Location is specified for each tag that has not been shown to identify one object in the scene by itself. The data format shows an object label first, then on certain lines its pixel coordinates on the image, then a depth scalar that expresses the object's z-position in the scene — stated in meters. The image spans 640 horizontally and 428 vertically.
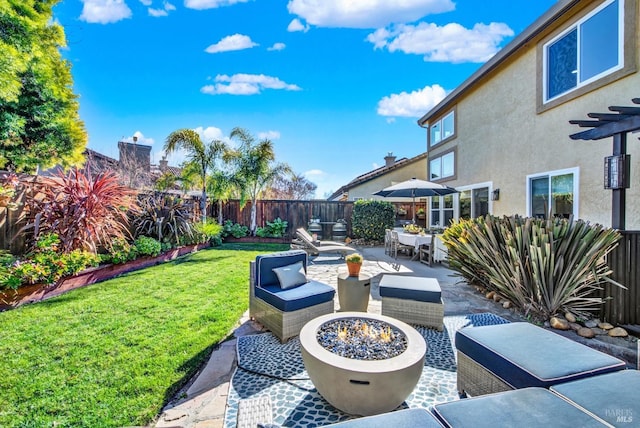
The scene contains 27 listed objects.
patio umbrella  9.00
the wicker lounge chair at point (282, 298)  3.59
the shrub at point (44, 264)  4.55
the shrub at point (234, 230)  13.23
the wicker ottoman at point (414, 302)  3.97
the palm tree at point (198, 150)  11.39
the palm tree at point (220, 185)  12.18
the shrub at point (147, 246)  7.58
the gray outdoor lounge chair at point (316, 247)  8.58
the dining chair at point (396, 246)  9.17
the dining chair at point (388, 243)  9.92
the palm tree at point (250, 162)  12.59
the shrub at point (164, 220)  8.80
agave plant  3.98
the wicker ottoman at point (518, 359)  1.93
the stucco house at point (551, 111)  5.55
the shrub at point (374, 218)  12.55
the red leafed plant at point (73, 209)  5.77
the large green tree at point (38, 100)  6.88
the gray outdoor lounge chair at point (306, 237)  9.13
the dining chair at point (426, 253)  8.05
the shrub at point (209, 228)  10.83
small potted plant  4.38
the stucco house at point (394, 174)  17.38
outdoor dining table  8.22
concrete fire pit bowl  2.10
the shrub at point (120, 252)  6.65
